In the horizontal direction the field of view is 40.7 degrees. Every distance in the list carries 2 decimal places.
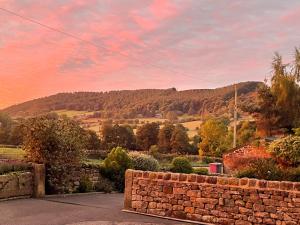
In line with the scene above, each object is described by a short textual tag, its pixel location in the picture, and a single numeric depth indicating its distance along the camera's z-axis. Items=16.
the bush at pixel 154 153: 38.53
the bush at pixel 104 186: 18.17
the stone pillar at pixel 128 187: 12.11
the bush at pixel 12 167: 14.56
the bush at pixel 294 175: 14.18
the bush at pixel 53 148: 15.47
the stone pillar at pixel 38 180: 14.88
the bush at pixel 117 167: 19.45
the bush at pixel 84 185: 17.00
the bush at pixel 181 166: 23.23
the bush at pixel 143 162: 21.23
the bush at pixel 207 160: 41.09
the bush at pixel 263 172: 13.39
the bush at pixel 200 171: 23.36
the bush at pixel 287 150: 18.45
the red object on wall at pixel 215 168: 27.33
